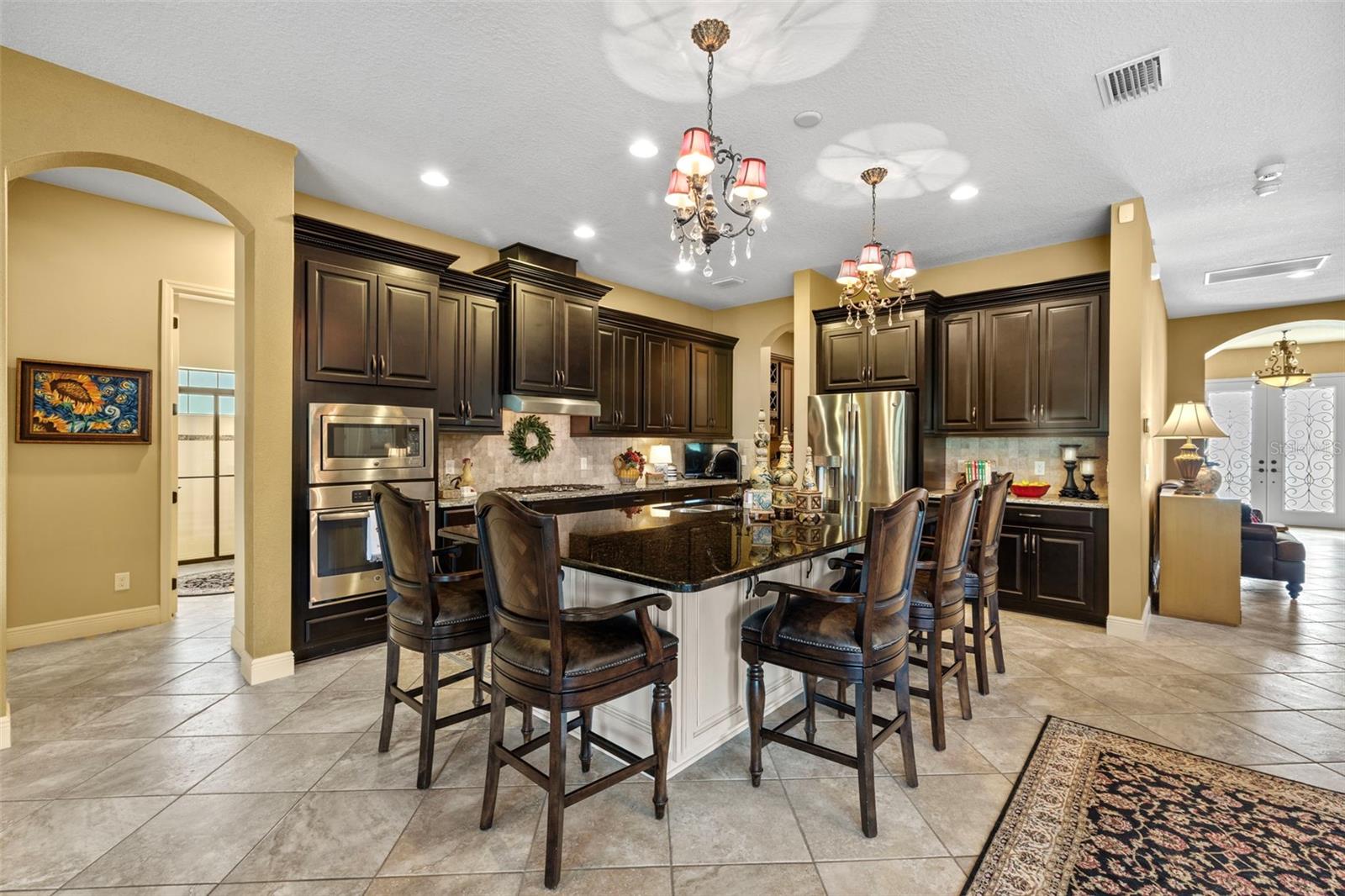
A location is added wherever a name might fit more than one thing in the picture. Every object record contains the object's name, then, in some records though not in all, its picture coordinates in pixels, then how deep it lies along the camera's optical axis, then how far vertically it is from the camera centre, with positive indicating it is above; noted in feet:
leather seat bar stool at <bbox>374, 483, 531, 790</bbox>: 6.99 -2.04
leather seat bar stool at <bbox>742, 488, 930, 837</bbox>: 6.24 -2.15
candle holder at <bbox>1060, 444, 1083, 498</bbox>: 15.38 -0.51
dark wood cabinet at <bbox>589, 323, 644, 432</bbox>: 18.70 +2.23
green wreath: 17.01 +0.22
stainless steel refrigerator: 16.44 +0.03
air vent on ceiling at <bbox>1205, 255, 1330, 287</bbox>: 17.10 +5.36
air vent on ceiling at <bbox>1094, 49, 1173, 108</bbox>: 8.35 +5.47
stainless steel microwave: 11.25 +0.08
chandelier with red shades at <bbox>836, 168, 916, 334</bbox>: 11.29 +3.47
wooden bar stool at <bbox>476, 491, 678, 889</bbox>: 5.48 -2.07
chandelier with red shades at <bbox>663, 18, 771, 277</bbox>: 7.50 +3.60
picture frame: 12.05 +0.95
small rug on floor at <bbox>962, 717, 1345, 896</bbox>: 5.63 -4.15
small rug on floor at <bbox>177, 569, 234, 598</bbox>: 16.52 -4.07
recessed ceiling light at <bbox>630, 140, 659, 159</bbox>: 10.70 +5.54
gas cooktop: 16.12 -1.24
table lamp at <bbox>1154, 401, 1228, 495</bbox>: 14.84 +0.38
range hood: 15.54 +1.14
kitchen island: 6.59 -1.92
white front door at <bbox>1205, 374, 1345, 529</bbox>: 27.68 -0.09
